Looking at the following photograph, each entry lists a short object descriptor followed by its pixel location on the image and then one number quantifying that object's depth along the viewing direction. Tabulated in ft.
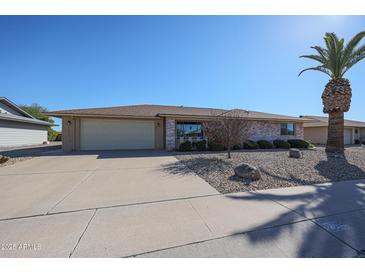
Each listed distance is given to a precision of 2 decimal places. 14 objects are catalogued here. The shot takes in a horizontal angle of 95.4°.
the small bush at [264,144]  46.98
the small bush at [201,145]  41.80
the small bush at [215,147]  41.80
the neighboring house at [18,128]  49.52
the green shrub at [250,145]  45.96
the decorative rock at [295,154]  31.28
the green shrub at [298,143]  48.93
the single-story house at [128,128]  40.45
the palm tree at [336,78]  31.64
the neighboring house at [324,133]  71.41
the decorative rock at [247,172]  17.71
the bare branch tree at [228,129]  29.25
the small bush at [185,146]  41.09
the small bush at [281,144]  48.44
